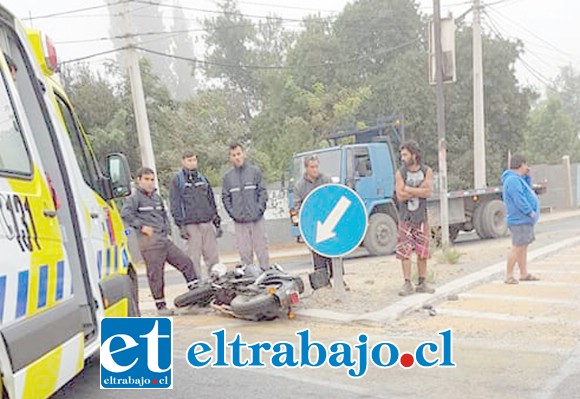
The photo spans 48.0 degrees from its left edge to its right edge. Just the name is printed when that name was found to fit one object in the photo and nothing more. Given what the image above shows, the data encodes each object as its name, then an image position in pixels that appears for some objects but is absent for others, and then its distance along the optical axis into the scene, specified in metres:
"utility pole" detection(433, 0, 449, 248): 12.33
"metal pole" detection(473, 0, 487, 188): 19.56
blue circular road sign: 6.33
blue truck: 13.42
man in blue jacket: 7.48
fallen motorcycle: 6.00
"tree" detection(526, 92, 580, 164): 34.25
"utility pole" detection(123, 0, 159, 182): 15.43
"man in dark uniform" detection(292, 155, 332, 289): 7.50
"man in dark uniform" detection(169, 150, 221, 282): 7.41
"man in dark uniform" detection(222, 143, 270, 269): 7.45
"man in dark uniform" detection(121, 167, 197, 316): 6.91
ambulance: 2.94
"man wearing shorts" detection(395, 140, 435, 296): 6.92
